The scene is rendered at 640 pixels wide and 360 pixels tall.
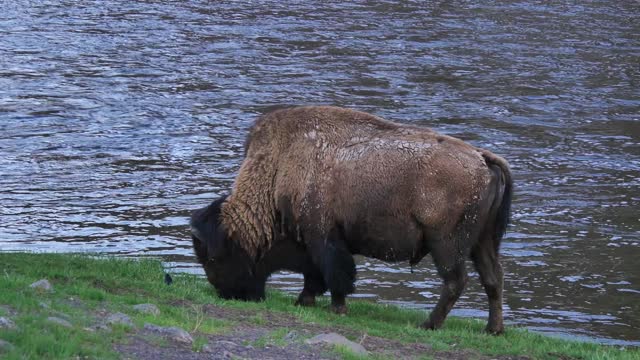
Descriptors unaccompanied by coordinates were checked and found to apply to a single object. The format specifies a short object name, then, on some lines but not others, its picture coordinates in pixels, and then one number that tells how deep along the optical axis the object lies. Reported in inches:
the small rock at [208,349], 632.4
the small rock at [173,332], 647.1
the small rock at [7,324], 606.5
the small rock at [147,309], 715.2
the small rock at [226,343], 655.1
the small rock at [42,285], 738.8
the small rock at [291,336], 686.5
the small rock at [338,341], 674.8
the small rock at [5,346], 572.8
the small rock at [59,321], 630.5
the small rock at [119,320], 659.4
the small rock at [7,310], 640.4
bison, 831.1
